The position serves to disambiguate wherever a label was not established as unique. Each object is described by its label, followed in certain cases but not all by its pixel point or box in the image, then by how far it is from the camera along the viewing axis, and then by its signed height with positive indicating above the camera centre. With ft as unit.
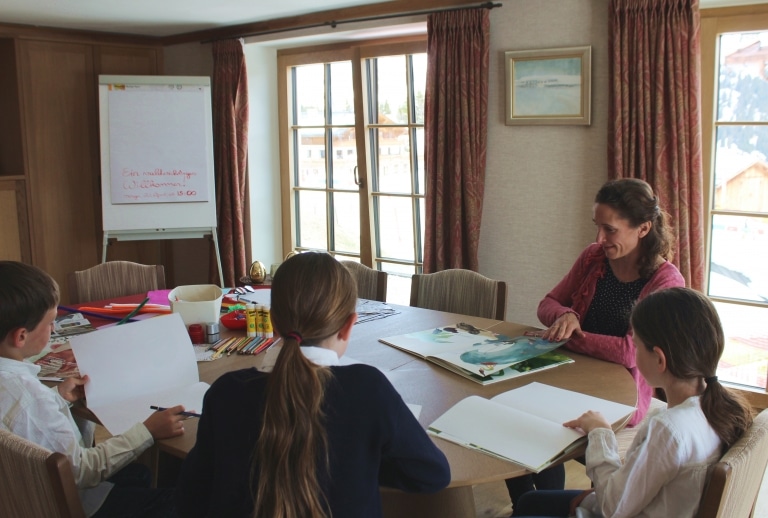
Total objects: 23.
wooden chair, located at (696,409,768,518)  4.10 -1.74
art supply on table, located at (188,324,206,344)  7.73 -1.54
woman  7.34 -1.09
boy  5.16 -1.61
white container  7.82 -1.31
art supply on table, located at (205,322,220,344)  7.77 -1.55
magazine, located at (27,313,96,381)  6.81 -1.64
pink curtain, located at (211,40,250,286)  16.72 +0.82
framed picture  11.91 +1.55
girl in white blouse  4.44 -1.54
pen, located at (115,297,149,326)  8.27 -1.44
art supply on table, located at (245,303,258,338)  7.90 -1.48
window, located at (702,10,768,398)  10.93 -0.20
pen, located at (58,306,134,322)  8.76 -1.50
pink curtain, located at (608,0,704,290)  10.75 +1.03
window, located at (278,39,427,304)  15.05 +0.66
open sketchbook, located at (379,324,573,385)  6.67 -1.67
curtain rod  12.61 +3.16
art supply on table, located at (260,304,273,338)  7.89 -1.49
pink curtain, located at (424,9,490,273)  12.83 +0.87
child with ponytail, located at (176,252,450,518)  3.98 -1.34
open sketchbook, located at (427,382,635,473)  5.11 -1.83
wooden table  4.97 -1.80
